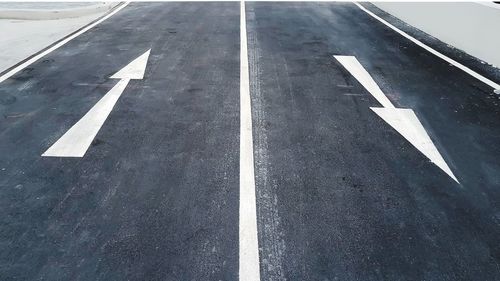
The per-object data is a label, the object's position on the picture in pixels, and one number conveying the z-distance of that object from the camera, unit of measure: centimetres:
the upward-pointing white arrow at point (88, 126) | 518
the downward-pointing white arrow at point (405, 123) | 517
